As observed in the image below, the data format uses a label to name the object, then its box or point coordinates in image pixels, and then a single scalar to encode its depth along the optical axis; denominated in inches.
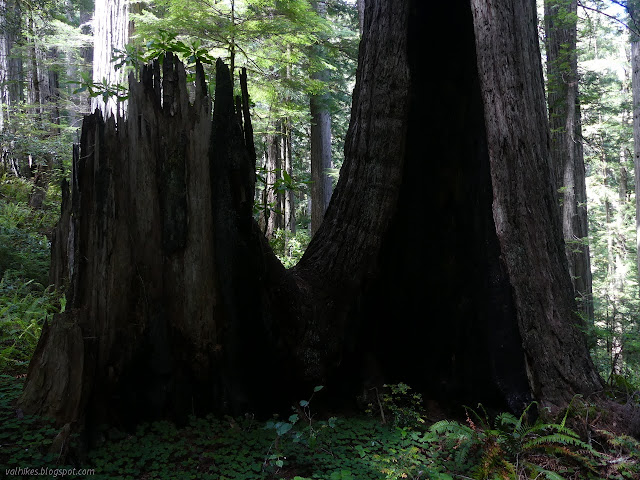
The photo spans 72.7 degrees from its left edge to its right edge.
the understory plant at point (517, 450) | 103.7
